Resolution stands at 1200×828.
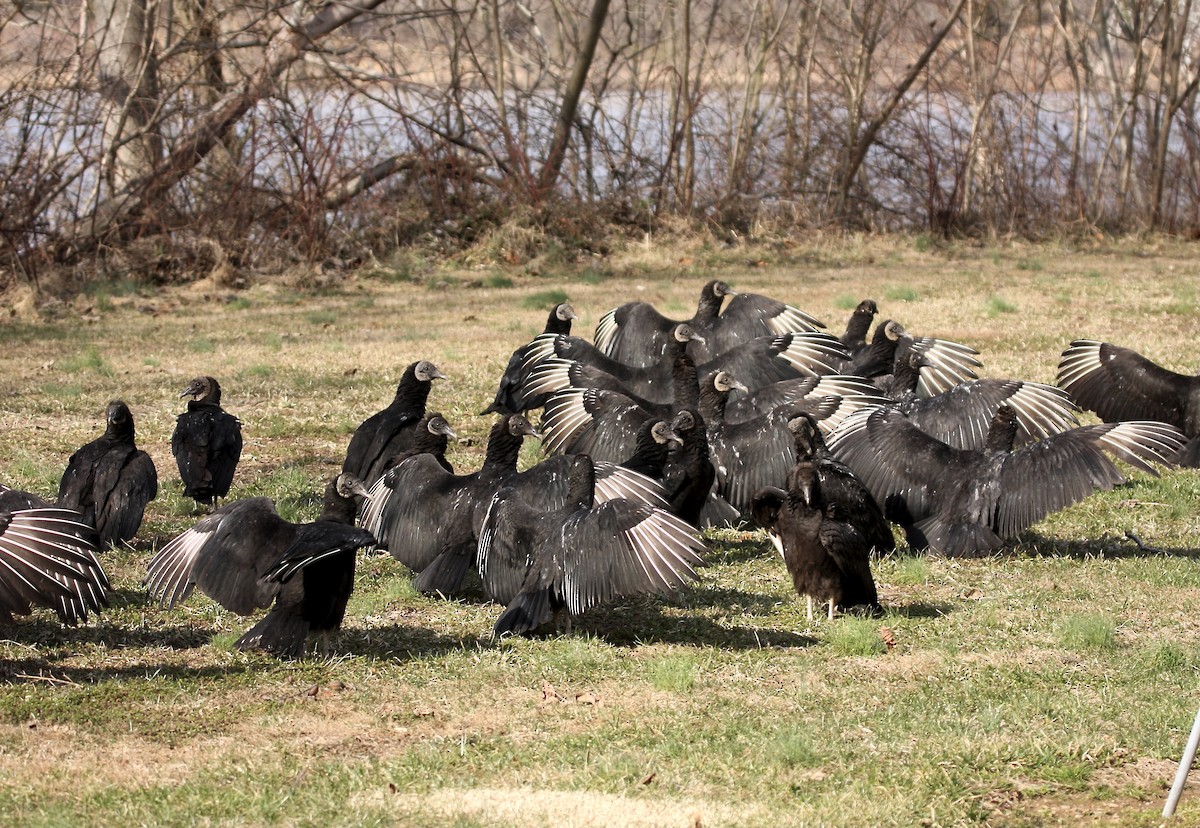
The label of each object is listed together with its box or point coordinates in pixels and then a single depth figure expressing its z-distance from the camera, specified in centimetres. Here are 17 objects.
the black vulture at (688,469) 1277
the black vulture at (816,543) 1108
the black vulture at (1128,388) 1593
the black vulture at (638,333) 1891
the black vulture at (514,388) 1717
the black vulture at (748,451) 1398
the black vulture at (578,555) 1002
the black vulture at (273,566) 973
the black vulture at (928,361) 1725
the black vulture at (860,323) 1911
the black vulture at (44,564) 905
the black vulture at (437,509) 1166
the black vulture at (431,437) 1333
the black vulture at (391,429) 1445
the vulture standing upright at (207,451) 1432
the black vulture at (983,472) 1248
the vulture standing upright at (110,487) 1252
